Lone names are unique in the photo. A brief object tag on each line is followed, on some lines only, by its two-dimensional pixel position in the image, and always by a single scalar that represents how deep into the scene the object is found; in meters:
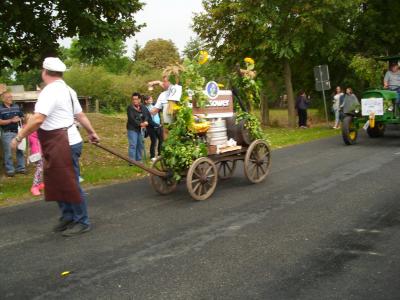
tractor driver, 13.33
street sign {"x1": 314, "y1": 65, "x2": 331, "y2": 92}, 20.59
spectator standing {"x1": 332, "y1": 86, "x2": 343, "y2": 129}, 20.46
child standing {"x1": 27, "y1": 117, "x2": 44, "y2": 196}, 7.28
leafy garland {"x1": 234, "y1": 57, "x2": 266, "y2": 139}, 8.35
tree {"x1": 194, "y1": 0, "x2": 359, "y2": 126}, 19.78
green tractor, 12.73
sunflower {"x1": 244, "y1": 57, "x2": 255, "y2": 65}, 8.31
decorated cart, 7.00
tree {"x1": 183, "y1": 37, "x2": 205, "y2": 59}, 47.19
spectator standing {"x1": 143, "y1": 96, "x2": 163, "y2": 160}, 12.06
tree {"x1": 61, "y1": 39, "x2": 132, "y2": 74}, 10.97
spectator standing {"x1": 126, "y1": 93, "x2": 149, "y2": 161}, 11.22
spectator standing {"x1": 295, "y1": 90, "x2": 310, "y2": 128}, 22.73
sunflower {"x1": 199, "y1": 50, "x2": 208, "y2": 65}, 7.00
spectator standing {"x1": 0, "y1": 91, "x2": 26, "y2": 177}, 9.89
